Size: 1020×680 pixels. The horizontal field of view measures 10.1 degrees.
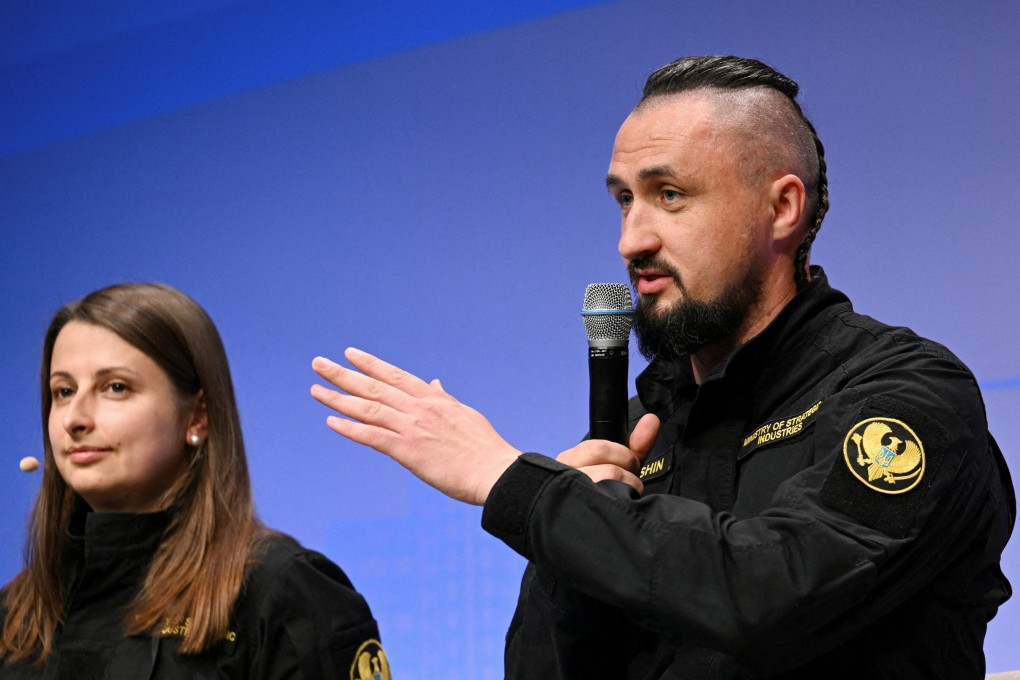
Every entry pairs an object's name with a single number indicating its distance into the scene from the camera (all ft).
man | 17.72
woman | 19.67
